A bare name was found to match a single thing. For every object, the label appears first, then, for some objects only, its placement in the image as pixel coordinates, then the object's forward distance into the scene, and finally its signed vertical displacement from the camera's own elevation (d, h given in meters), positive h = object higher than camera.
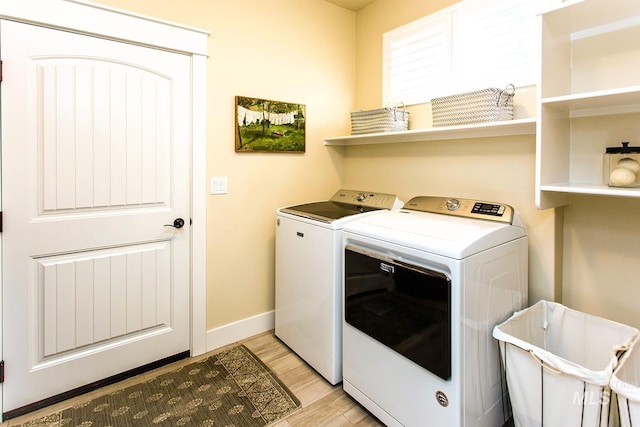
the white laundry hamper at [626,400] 1.09 -0.62
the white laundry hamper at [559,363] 1.21 -0.63
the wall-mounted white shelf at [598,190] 1.27 +0.08
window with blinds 1.87 +1.00
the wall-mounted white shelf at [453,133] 1.72 +0.46
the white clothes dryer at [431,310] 1.37 -0.46
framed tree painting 2.37 +0.60
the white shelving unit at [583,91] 1.45 +0.53
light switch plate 2.29 +0.15
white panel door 1.69 +0.00
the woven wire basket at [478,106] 1.78 +0.56
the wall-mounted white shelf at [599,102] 1.29 +0.46
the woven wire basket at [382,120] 2.32 +0.62
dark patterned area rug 1.70 -1.05
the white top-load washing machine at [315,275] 1.96 -0.42
